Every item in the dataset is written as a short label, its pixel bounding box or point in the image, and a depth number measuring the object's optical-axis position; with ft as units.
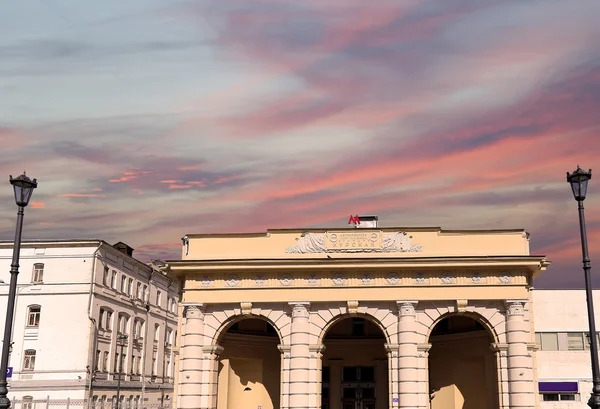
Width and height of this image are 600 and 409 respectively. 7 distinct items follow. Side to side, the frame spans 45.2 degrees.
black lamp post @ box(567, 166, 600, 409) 72.33
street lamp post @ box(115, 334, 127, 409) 211.20
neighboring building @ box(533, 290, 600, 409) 169.07
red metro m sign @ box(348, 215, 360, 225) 132.87
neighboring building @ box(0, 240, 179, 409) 190.70
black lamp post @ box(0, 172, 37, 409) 70.97
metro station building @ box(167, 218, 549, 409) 119.24
